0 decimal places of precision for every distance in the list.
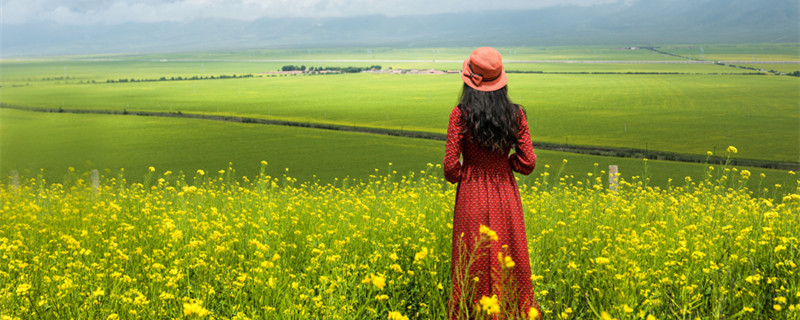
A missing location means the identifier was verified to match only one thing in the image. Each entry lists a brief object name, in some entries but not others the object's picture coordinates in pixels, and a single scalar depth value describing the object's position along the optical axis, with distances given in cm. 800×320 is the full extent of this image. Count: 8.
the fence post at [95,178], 1346
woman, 466
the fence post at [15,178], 1483
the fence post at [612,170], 1074
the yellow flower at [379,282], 290
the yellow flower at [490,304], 282
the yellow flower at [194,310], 291
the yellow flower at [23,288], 405
